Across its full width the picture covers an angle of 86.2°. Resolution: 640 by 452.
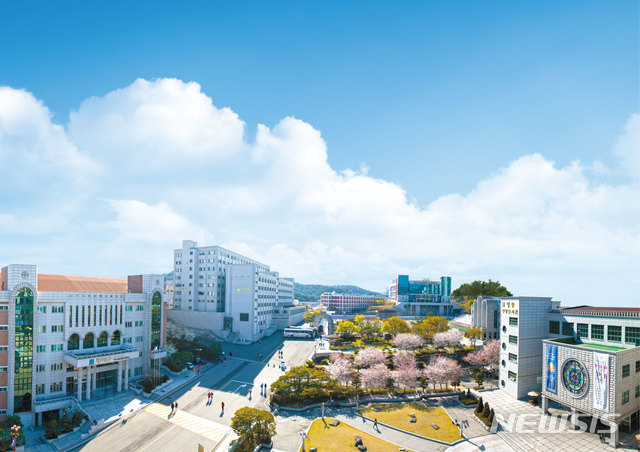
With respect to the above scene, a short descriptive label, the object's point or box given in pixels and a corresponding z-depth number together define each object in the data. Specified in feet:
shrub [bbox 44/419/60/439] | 144.77
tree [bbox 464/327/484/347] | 261.44
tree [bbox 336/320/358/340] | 314.61
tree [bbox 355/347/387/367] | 210.79
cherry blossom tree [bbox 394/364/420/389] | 179.83
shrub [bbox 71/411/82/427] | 153.71
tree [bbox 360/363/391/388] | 180.96
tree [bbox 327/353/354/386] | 184.65
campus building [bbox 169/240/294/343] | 333.01
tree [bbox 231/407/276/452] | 128.26
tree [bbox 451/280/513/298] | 394.13
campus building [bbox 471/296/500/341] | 269.03
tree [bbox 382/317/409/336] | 285.23
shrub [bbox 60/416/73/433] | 149.18
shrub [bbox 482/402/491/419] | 147.49
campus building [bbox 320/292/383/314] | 620.49
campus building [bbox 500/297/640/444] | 125.18
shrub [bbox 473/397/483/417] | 153.79
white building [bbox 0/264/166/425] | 165.17
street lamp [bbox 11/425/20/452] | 129.40
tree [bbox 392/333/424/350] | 254.27
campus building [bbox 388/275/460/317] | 480.23
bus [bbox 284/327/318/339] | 339.96
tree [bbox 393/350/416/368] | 198.68
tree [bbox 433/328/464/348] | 257.55
